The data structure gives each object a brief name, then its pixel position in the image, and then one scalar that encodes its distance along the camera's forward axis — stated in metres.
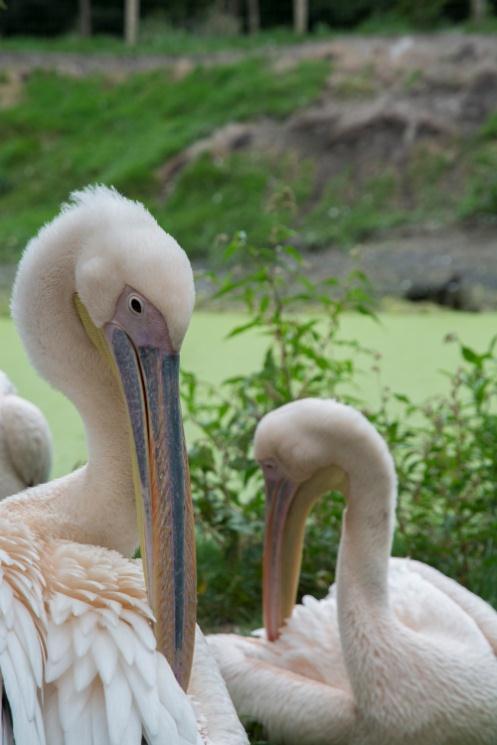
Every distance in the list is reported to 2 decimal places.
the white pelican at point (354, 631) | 2.86
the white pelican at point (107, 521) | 1.87
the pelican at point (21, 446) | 4.07
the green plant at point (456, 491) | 3.72
